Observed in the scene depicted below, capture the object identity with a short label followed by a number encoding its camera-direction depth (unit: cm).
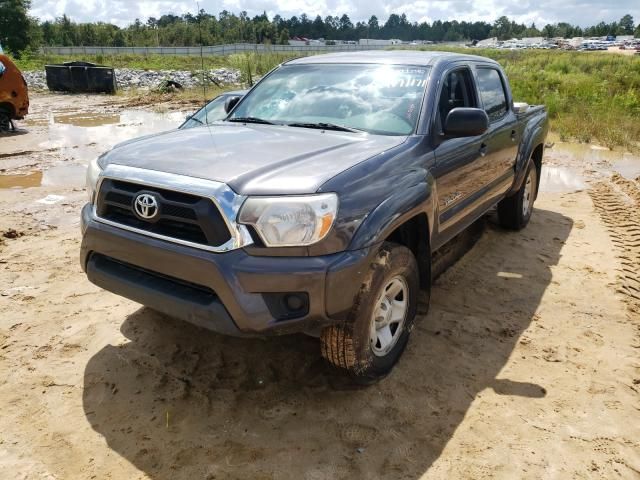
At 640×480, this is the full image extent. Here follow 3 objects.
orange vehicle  1197
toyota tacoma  244
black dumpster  2347
